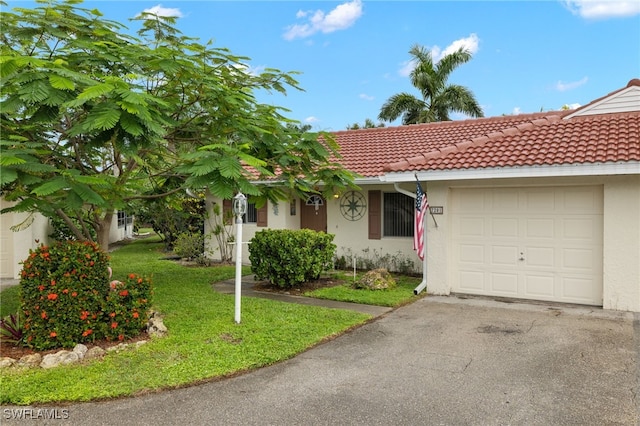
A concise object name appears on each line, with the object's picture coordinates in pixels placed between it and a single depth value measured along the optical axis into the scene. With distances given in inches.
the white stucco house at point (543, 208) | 315.3
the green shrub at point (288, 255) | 401.1
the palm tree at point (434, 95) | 1105.4
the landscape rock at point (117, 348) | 228.1
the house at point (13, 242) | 462.0
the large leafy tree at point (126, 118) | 210.8
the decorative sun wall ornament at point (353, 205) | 528.7
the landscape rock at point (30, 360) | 208.8
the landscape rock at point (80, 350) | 218.4
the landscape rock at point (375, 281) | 401.4
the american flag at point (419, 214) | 377.7
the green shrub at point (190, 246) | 590.2
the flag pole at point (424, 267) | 386.0
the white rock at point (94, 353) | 219.1
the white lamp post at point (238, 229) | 282.5
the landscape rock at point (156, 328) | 256.1
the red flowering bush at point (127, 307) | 238.8
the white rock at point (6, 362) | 206.6
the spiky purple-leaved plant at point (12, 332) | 239.0
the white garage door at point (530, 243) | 334.3
